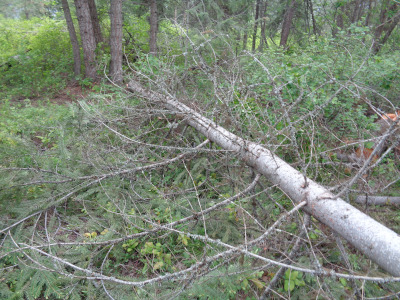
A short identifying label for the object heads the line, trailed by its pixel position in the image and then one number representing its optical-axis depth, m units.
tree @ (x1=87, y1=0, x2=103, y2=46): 8.74
